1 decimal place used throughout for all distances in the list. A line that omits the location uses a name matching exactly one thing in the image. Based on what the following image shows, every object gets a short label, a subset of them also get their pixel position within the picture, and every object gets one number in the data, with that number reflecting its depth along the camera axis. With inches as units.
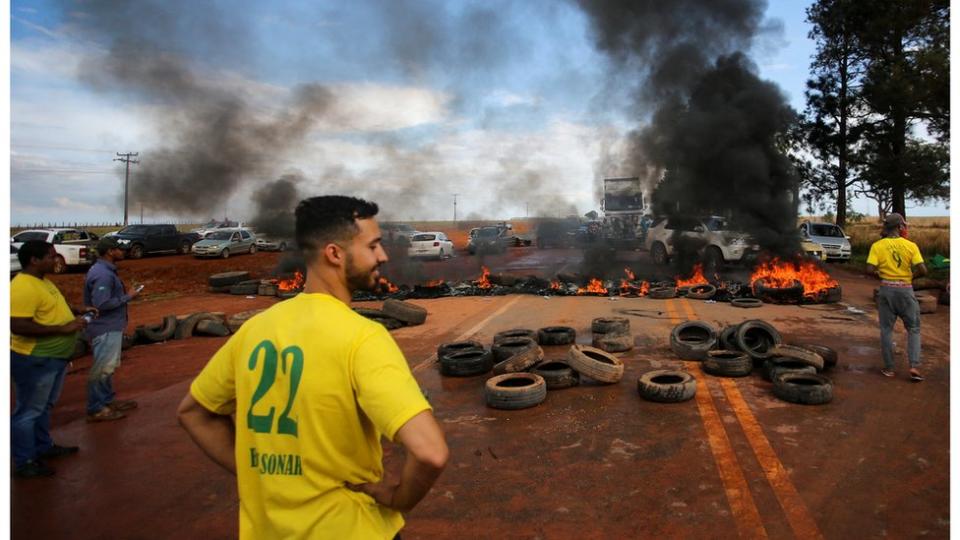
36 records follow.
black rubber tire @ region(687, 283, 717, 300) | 592.1
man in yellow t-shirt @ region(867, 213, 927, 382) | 269.9
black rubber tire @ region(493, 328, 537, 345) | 364.5
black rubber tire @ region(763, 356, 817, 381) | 269.9
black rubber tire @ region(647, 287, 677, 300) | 615.5
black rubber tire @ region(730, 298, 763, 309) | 532.2
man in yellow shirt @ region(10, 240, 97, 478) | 192.5
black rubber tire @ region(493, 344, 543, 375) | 289.6
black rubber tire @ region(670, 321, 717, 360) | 322.3
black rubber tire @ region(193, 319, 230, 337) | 455.5
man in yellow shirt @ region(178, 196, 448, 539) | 64.9
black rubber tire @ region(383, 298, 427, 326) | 474.3
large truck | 1107.9
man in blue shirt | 238.7
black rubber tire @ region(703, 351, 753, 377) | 287.1
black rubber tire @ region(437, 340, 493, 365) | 336.2
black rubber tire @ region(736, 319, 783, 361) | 323.6
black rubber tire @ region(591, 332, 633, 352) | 349.1
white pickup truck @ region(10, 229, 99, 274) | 877.2
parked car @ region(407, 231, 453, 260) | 1117.1
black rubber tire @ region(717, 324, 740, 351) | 330.4
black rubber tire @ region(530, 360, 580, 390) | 271.4
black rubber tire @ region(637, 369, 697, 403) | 245.8
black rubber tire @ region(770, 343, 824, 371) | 282.4
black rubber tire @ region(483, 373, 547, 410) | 245.1
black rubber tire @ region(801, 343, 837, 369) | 299.4
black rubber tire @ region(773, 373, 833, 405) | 240.1
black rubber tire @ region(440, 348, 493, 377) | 302.4
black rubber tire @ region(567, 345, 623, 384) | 273.3
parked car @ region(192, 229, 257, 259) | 1142.3
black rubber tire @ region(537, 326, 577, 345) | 376.8
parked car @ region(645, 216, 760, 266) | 782.5
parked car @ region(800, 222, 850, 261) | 903.1
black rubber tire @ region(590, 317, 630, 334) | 377.1
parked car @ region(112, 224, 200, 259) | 1104.8
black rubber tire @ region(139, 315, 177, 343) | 434.9
